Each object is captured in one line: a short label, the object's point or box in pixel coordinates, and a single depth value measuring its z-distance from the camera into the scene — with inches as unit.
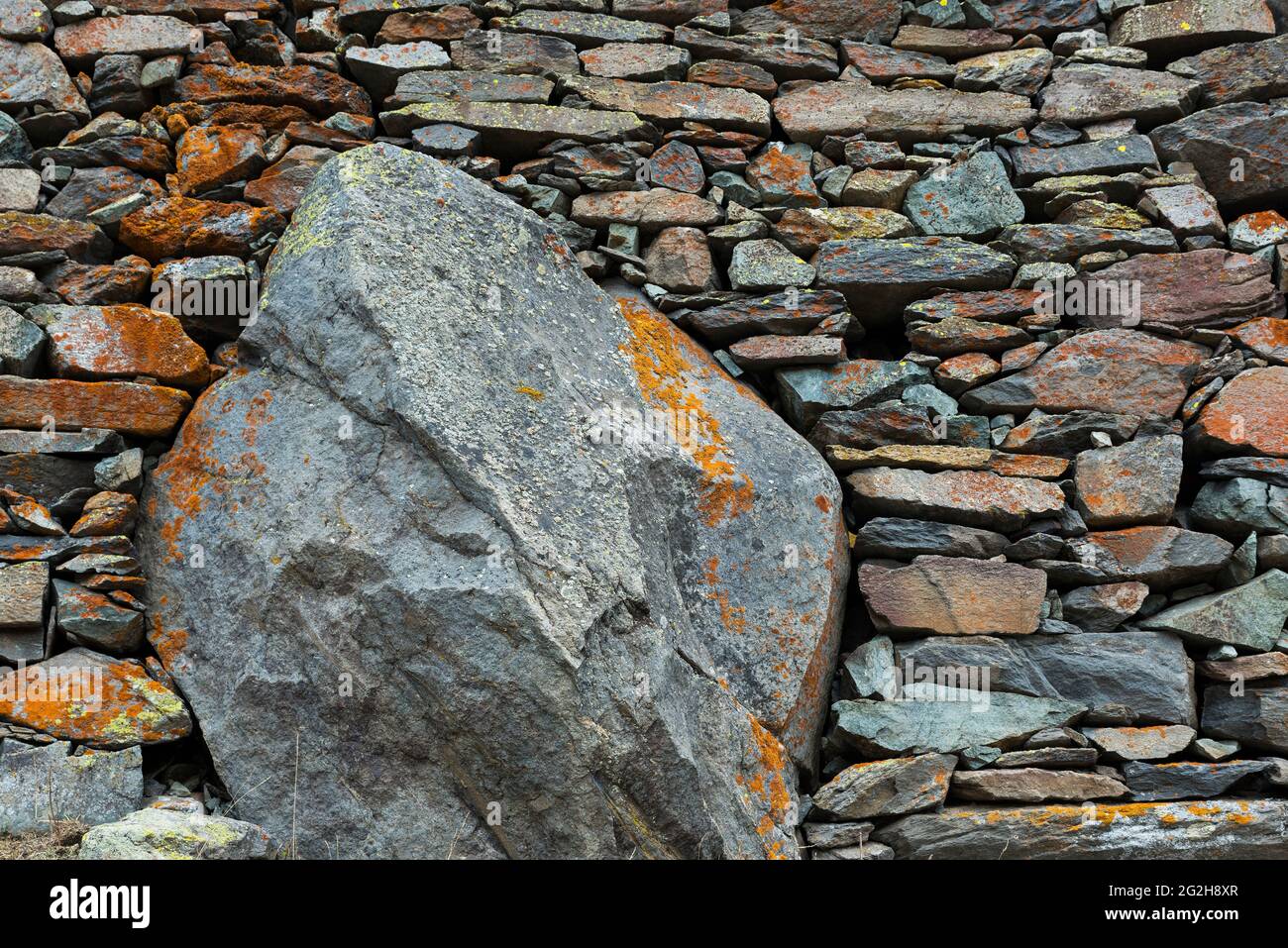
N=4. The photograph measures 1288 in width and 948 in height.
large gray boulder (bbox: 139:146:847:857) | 160.7
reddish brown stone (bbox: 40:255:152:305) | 208.2
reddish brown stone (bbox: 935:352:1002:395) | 220.1
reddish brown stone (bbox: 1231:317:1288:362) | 219.9
